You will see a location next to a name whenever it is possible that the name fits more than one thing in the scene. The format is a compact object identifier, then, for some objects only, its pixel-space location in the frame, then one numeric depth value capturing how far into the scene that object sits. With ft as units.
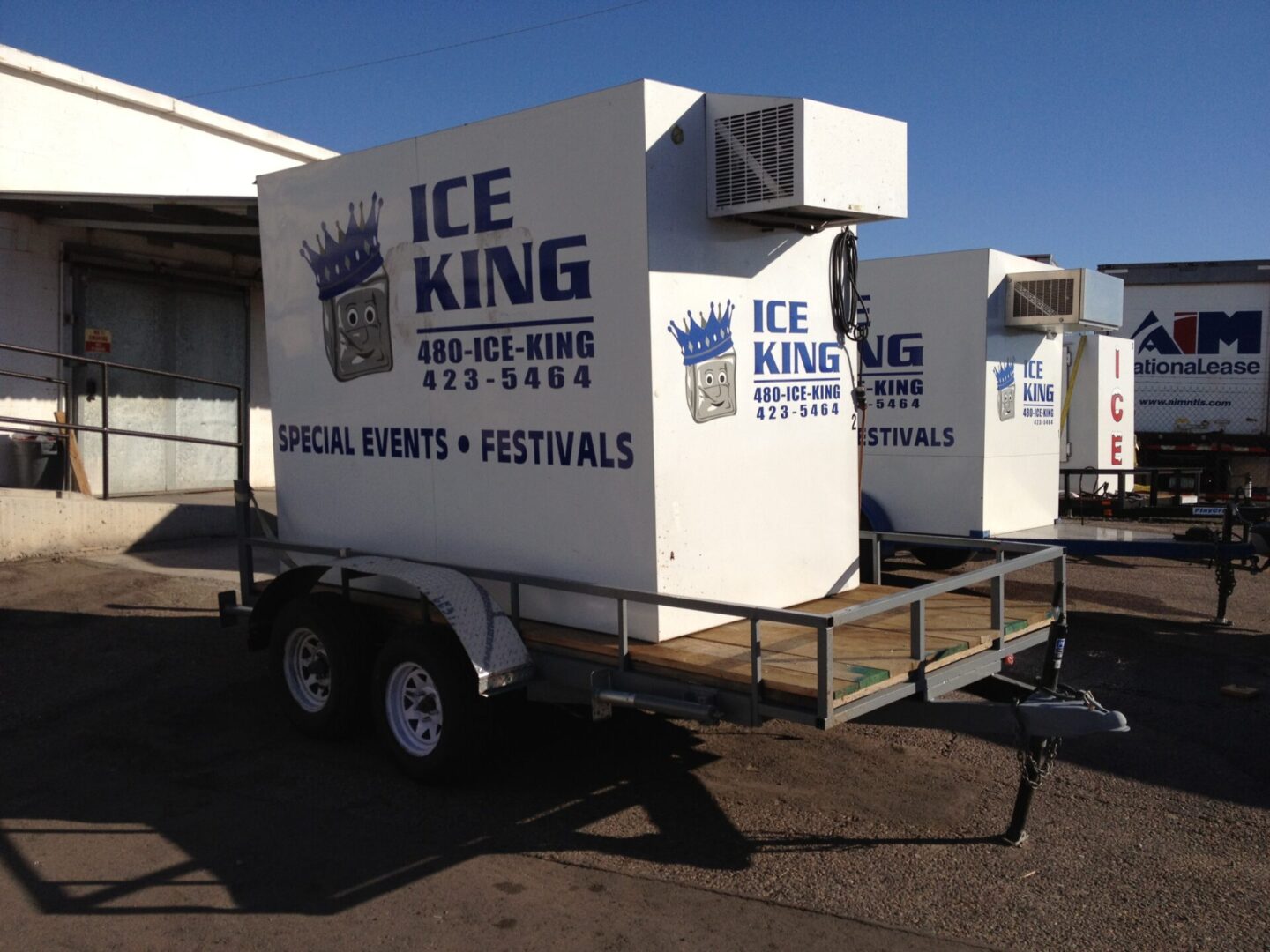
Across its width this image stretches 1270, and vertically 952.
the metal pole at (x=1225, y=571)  29.43
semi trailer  60.70
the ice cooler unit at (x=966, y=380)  31.53
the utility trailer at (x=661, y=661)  14.79
